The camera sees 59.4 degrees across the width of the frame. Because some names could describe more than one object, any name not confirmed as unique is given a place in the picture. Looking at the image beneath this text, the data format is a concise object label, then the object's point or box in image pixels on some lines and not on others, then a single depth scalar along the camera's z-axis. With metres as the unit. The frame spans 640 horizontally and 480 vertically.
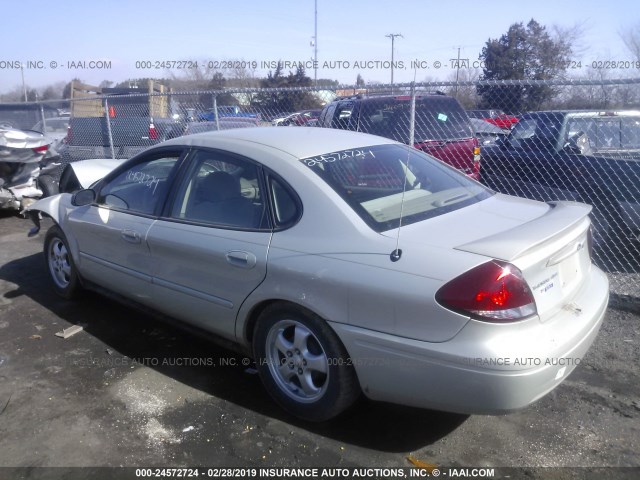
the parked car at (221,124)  8.78
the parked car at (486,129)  11.17
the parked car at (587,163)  5.70
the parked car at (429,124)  7.60
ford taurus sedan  2.56
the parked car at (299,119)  11.94
